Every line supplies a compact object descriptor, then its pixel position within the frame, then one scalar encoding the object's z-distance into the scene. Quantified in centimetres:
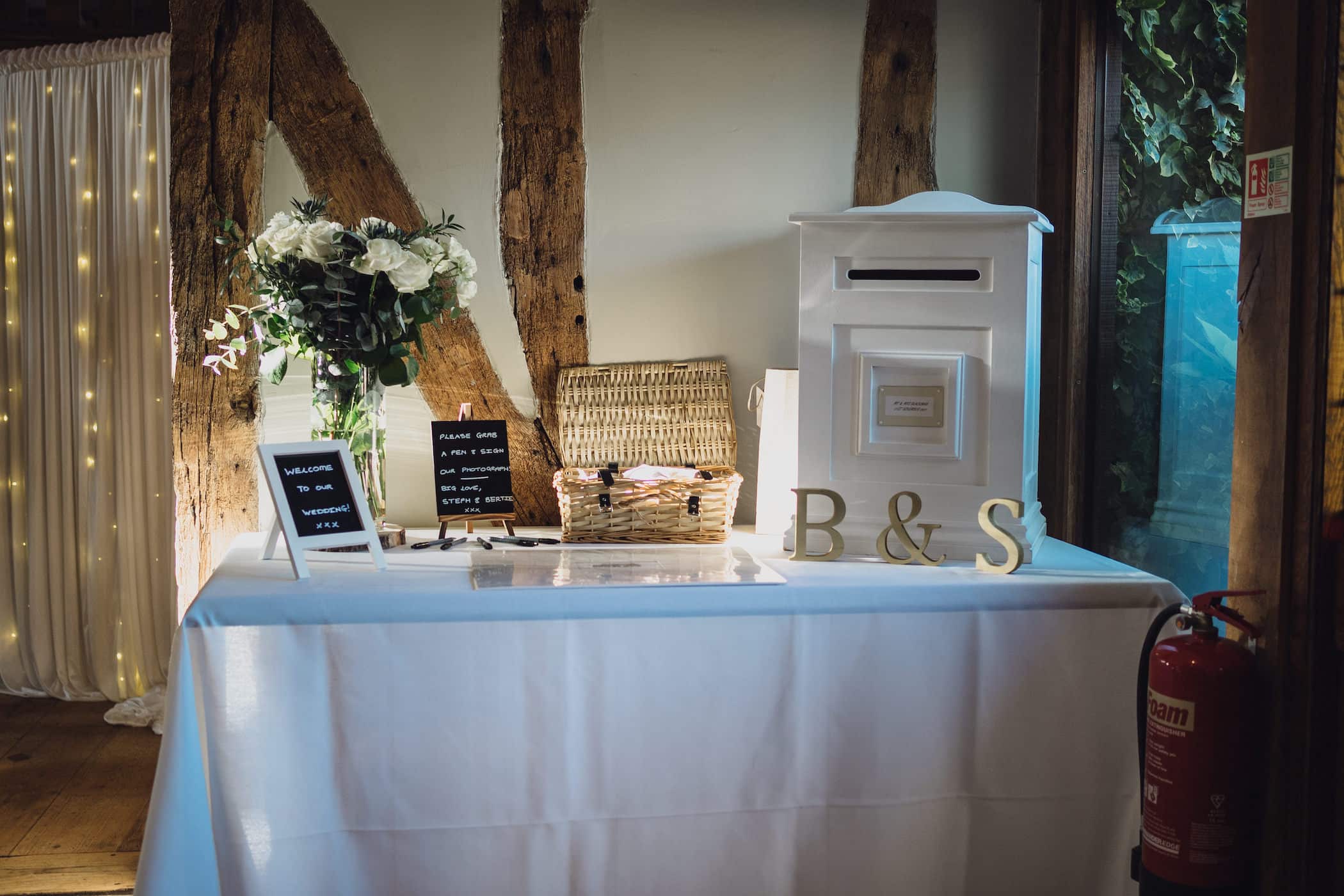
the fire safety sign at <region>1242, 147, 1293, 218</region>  150
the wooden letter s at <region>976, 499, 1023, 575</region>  181
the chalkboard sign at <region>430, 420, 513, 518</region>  214
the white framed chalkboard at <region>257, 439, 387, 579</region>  178
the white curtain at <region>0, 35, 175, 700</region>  297
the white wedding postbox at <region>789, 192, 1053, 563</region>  192
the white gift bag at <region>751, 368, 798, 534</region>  226
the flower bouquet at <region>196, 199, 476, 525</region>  191
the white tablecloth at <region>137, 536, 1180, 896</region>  163
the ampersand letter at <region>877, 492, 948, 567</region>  188
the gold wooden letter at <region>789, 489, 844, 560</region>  192
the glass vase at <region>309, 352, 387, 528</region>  201
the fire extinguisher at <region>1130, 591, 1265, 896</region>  150
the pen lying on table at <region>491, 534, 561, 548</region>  213
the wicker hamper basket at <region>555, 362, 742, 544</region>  237
